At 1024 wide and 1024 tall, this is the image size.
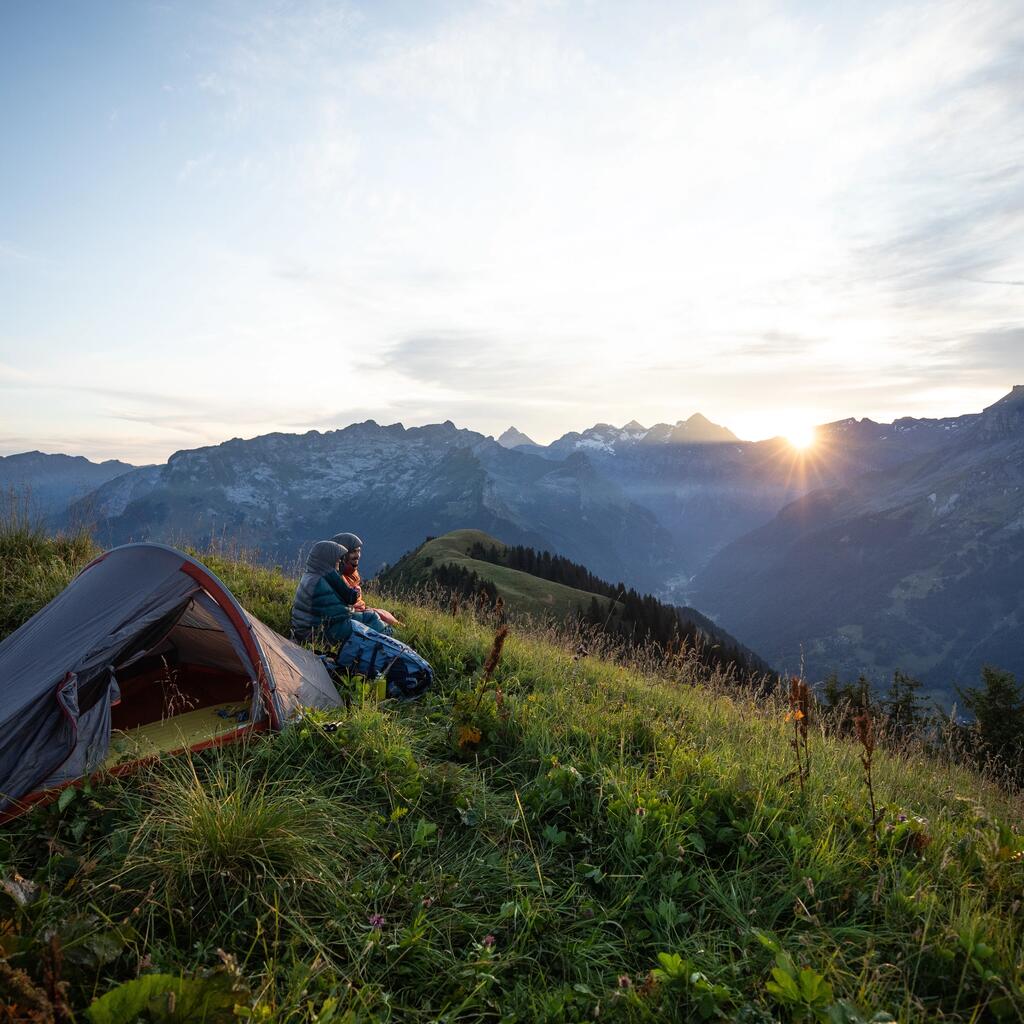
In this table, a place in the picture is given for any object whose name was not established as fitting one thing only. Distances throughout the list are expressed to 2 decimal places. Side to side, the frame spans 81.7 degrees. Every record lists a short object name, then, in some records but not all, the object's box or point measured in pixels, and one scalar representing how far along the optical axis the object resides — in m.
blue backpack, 8.05
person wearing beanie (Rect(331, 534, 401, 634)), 9.82
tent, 5.32
